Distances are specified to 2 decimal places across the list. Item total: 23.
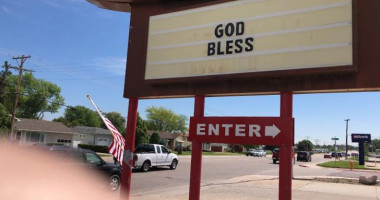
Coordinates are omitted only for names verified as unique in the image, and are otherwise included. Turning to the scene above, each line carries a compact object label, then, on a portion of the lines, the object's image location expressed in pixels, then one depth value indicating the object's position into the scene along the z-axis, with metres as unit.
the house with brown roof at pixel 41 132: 47.72
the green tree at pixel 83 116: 98.69
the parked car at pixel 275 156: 40.62
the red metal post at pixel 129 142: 6.83
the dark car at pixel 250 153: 70.56
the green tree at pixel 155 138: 56.25
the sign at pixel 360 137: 41.16
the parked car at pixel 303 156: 49.50
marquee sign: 4.86
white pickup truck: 20.36
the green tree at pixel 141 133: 49.61
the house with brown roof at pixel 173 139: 78.31
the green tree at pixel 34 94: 76.75
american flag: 7.93
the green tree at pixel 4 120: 39.05
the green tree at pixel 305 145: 121.38
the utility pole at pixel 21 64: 37.76
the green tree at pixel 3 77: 50.56
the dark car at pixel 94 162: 11.73
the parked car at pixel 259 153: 69.88
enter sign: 5.28
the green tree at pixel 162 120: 99.56
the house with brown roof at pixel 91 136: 63.97
